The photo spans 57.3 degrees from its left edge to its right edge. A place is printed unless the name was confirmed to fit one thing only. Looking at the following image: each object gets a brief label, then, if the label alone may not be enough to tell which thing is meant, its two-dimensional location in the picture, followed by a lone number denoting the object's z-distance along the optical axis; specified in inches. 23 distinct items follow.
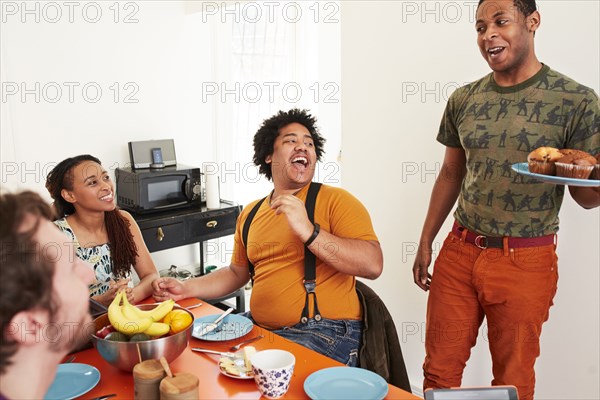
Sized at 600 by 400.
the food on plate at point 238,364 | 53.3
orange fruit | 57.9
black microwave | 136.7
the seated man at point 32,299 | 31.5
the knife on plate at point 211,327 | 63.9
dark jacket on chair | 70.2
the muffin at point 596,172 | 63.8
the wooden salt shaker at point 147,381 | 47.2
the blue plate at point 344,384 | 49.8
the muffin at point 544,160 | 64.0
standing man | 70.9
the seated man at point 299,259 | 73.3
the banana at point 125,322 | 55.6
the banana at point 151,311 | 56.8
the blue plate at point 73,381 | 51.1
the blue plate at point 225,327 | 62.9
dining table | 50.9
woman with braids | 90.7
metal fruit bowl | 52.9
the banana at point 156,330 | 56.0
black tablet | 41.4
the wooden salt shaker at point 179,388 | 45.0
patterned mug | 48.6
